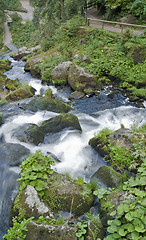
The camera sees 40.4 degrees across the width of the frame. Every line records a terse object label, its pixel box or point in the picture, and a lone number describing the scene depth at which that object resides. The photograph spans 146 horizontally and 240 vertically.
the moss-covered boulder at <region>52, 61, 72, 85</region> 13.93
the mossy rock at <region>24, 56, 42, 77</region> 16.17
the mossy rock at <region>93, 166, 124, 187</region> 5.80
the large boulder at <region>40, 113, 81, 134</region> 8.72
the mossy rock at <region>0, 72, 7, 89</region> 14.99
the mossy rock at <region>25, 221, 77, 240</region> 4.17
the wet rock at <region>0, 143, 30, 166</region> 6.72
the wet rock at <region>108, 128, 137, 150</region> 7.13
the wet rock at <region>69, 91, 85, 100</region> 12.41
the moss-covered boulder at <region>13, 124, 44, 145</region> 7.89
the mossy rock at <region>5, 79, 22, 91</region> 13.99
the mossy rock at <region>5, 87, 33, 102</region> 11.91
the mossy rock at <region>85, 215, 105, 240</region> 4.29
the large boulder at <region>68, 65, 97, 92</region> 12.87
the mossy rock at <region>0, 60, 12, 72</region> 18.13
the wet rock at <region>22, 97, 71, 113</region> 10.46
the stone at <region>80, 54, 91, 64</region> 14.44
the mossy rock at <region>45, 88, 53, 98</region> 12.09
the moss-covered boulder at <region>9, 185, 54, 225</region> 4.80
